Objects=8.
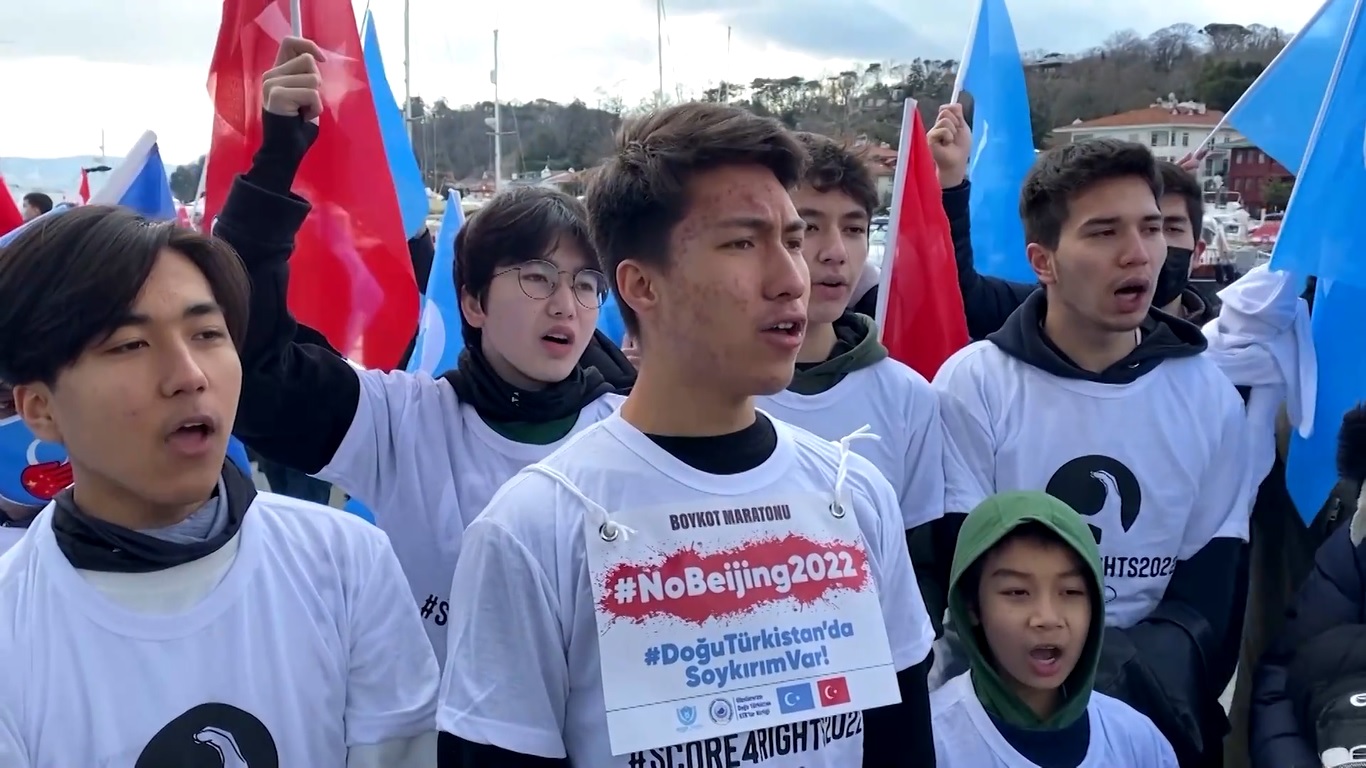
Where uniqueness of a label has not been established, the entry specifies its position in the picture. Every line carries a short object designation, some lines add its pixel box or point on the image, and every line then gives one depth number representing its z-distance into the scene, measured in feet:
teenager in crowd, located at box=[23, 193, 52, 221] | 33.57
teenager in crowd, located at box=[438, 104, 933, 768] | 5.16
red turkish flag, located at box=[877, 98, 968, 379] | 12.71
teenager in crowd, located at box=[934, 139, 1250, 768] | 9.16
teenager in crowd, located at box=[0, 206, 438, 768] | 5.24
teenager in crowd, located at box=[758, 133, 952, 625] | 9.62
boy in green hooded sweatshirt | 7.97
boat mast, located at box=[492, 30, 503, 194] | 106.48
